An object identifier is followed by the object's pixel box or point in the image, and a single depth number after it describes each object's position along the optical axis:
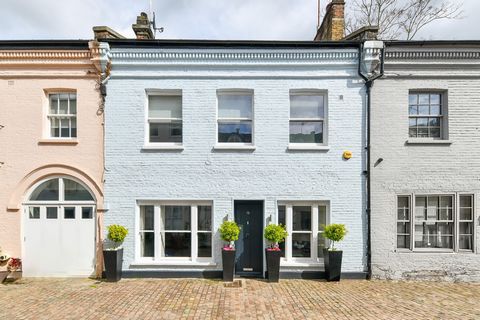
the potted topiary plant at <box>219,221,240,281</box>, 8.67
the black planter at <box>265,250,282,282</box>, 8.76
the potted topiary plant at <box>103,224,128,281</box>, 8.77
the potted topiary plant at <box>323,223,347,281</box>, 8.69
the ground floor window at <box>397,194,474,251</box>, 9.30
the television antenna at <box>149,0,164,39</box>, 11.90
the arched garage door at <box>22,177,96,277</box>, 9.26
